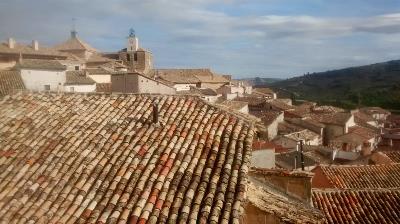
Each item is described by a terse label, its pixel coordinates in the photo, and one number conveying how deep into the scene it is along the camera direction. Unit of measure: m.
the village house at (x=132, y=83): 27.19
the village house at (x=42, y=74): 36.00
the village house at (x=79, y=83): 38.59
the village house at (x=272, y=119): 42.75
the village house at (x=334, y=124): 49.94
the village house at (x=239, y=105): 42.39
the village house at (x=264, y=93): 76.63
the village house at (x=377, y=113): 67.94
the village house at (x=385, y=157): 27.29
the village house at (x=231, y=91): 57.38
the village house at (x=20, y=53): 48.41
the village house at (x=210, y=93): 47.75
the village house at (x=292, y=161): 26.87
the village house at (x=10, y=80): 31.56
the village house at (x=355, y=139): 42.50
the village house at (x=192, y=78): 57.09
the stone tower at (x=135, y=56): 63.78
